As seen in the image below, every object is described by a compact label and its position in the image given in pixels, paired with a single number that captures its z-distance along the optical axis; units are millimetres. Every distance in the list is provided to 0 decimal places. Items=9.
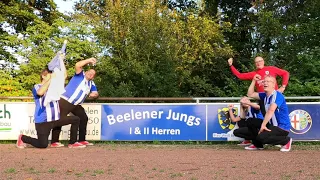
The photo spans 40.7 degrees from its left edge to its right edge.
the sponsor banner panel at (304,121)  10703
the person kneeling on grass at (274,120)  8867
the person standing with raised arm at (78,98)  9891
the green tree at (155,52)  15633
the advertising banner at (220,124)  10820
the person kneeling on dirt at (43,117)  9523
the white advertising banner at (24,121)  10953
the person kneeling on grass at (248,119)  9562
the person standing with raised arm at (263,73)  9918
